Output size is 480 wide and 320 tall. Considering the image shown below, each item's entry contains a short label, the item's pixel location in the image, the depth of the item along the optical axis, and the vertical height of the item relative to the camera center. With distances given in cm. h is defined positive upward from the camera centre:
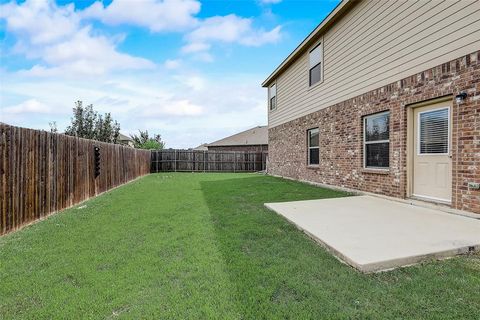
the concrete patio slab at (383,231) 295 -100
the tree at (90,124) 2516 +296
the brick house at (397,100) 461 +125
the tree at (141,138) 3877 +265
